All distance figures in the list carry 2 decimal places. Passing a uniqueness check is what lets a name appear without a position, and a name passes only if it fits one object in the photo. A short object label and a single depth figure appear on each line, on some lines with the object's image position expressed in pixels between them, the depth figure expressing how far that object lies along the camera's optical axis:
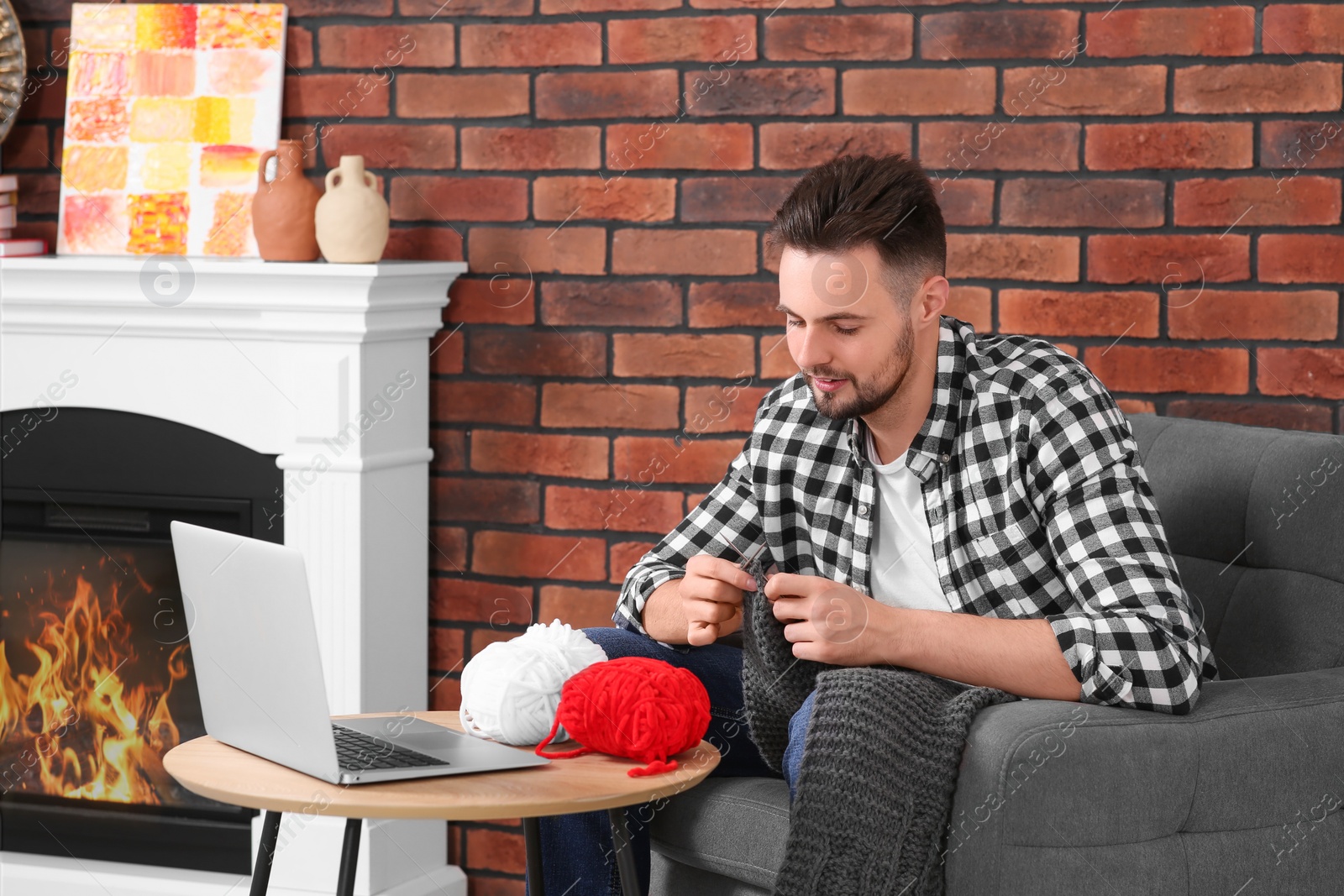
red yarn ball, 4.95
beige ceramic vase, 5.83
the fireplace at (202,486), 5.88
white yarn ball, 5.02
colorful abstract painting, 6.04
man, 5.01
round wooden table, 4.81
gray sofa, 4.87
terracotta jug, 5.87
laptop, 4.84
